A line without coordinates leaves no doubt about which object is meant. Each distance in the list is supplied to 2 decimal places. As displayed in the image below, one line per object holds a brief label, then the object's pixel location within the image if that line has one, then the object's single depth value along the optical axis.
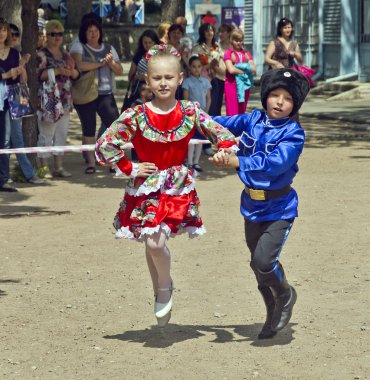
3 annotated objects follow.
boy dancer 8.52
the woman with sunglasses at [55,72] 17.91
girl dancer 8.70
